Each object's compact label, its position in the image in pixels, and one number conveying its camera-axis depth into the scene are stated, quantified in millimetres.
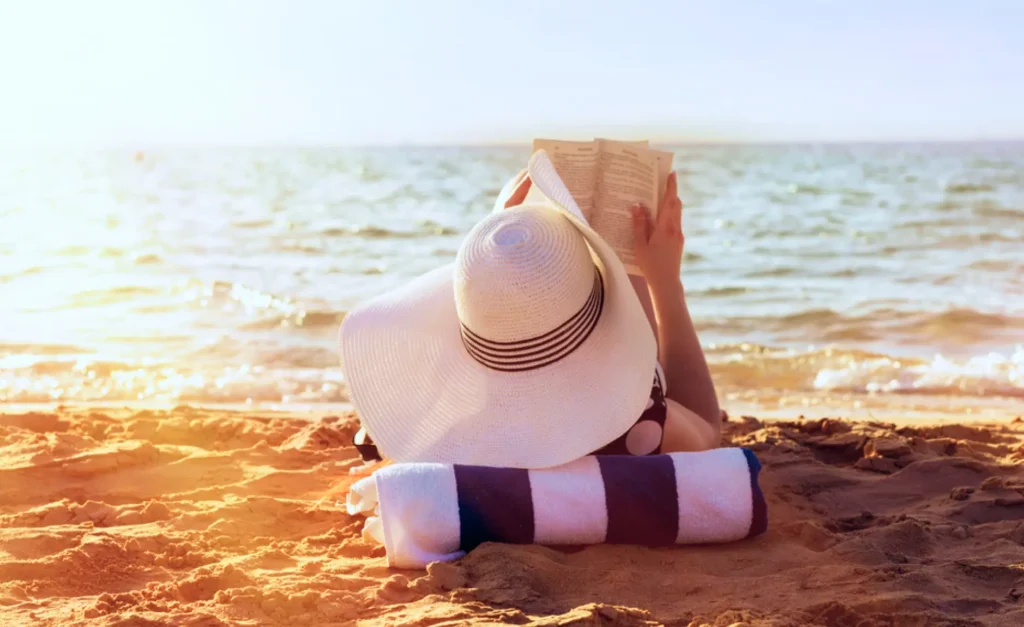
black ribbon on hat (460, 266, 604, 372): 2582
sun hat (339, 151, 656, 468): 2492
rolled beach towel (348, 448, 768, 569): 2498
